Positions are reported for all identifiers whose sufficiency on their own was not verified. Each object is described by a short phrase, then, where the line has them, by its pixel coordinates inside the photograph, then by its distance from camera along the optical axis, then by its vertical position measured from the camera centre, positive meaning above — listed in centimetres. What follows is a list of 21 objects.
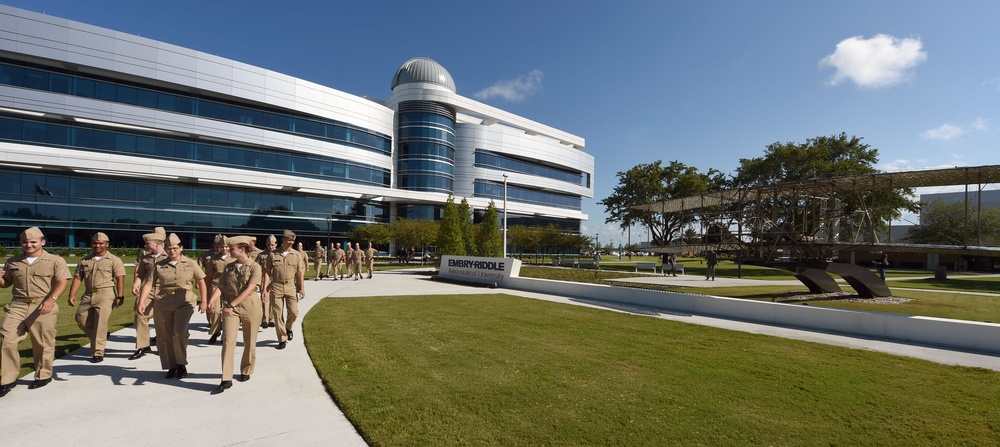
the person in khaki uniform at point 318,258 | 2233 -162
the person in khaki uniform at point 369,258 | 2481 -170
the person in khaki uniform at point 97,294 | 682 -119
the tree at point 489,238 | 2950 -39
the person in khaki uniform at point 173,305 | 596 -114
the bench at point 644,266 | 3152 -214
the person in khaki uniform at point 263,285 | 893 -120
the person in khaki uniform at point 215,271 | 802 -92
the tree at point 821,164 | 3328 +655
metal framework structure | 1342 +50
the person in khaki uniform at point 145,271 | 700 -89
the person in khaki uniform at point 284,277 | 858 -103
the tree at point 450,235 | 2803 -27
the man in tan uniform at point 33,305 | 543 -113
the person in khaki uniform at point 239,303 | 569 -106
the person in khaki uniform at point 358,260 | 2408 -180
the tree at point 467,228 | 3030 +26
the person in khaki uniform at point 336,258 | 2343 -169
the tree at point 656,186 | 4603 +573
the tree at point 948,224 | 3312 +181
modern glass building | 3459 +811
